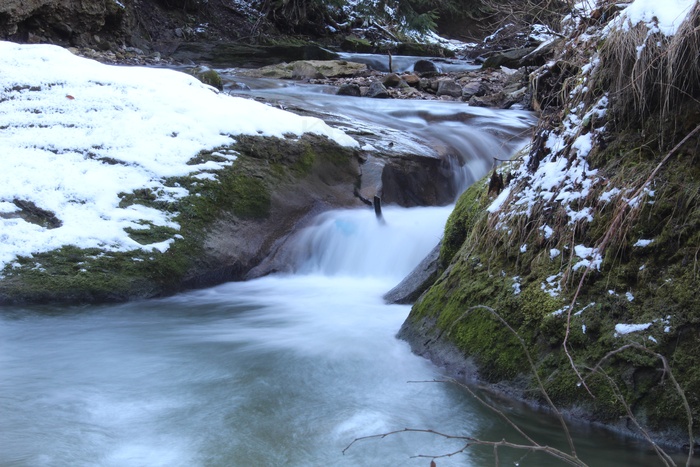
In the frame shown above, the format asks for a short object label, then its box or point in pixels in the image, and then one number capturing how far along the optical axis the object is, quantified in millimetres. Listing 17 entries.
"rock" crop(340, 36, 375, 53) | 23938
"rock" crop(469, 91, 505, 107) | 13180
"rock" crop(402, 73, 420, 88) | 16059
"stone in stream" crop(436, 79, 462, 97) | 14836
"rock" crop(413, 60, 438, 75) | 19344
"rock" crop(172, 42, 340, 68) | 20094
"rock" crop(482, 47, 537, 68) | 16641
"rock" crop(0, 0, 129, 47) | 16078
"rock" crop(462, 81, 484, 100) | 14573
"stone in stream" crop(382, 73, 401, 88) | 15664
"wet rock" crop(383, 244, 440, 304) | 5379
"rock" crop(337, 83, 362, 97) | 14266
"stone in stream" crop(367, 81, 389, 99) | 14094
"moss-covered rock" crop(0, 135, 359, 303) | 5629
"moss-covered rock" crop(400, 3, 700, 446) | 3041
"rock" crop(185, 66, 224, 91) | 11328
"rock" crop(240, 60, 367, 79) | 17359
